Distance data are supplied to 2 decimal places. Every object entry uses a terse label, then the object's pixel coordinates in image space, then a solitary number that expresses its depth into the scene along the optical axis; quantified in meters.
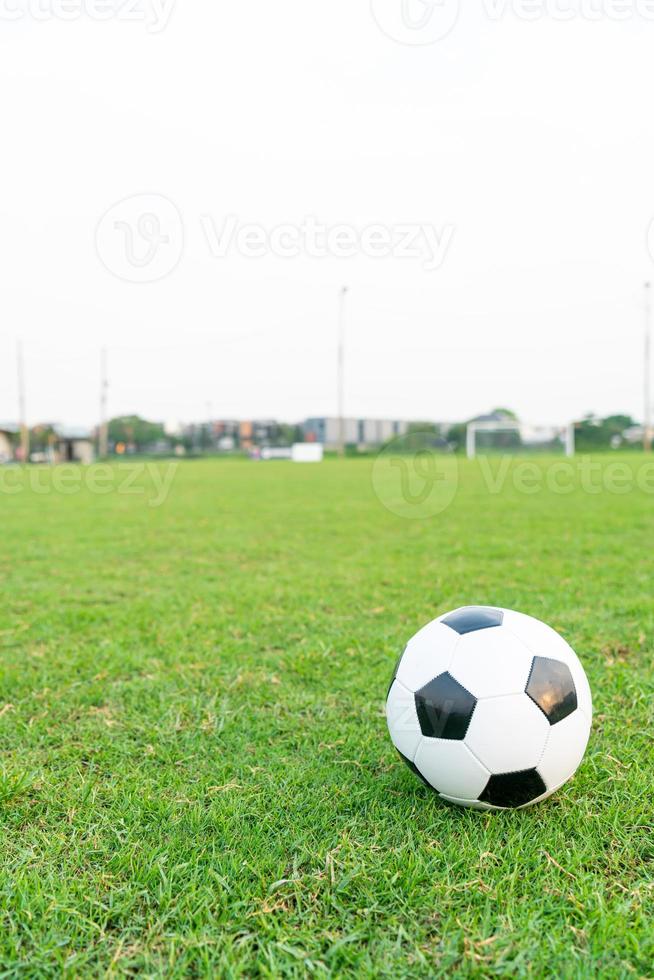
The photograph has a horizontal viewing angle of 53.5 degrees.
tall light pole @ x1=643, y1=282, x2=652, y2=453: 37.63
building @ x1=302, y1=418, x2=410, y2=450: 42.03
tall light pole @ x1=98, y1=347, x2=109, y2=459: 40.50
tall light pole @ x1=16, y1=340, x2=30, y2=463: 41.97
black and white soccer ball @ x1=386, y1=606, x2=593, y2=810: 1.79
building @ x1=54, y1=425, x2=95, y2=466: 43.69
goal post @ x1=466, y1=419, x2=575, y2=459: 33.09
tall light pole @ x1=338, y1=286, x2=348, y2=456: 42.44
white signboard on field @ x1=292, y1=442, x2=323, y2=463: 44.02
